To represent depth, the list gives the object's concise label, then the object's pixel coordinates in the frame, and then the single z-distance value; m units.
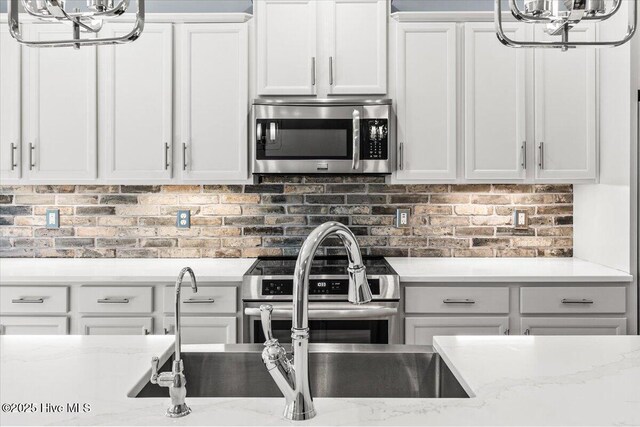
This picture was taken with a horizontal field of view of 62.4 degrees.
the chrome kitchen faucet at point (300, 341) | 0.94
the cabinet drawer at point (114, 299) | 2.66
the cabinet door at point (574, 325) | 2.68
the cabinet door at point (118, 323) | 2.67
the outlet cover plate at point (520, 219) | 3.25
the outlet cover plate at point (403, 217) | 3.26
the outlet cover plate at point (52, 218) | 3.24
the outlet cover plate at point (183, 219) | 3.25
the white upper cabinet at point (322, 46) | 2.94
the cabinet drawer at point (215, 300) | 2.65
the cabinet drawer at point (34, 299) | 2.65
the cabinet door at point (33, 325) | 2.66
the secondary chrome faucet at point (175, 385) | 0.98
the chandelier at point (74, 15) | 1.08
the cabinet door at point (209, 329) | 2.64
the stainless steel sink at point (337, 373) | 1.45
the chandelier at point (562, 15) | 1.06
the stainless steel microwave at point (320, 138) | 2.88
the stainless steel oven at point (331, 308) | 2.61
